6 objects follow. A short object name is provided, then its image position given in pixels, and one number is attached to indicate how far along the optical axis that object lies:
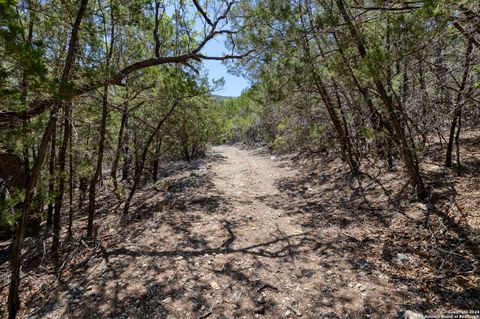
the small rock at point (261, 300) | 3.26
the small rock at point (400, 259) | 3.74
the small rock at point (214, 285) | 3.61
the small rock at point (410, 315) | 2.67
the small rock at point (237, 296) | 3.34
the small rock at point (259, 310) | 3.09
